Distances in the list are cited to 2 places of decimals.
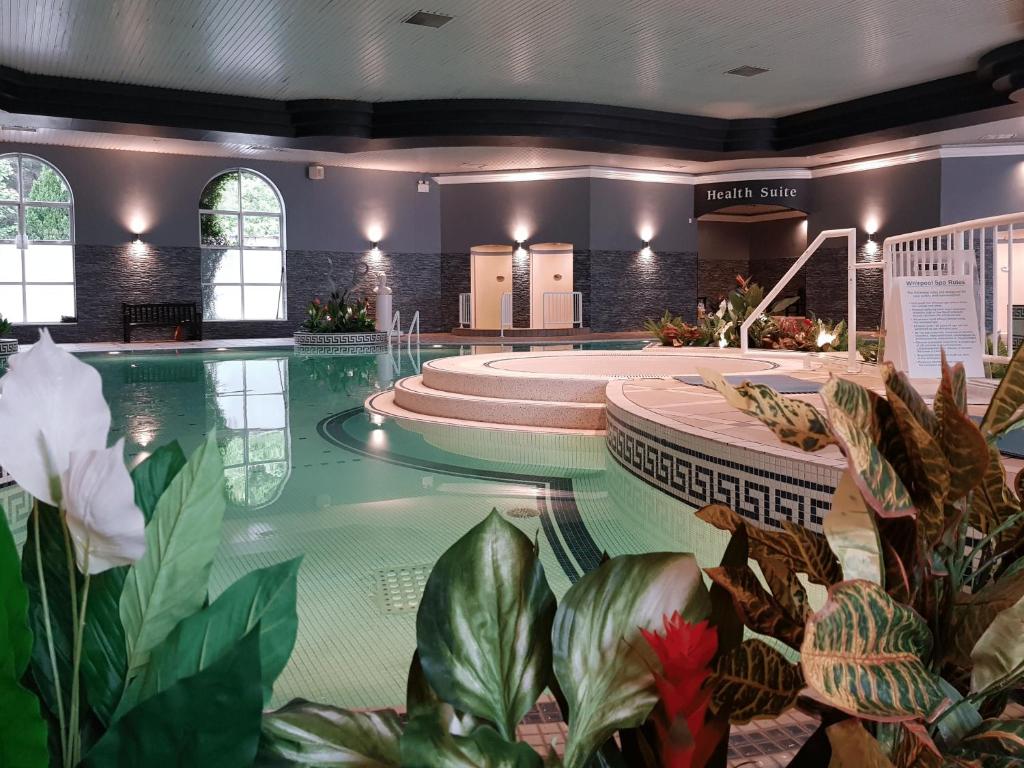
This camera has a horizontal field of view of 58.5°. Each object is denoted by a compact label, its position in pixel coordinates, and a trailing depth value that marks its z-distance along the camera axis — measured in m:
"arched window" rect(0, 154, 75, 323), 16.56
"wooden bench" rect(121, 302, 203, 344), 17.31
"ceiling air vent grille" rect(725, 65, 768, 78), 12.49
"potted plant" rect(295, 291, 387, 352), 15.76
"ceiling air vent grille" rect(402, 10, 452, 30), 10.22
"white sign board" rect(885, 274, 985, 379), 5.02
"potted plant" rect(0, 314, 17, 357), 13.48
